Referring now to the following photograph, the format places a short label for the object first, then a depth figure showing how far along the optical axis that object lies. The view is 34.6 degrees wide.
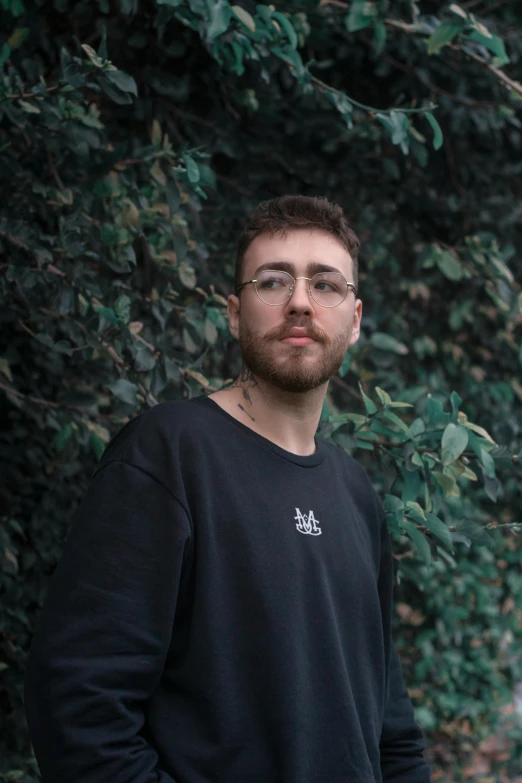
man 1.20
